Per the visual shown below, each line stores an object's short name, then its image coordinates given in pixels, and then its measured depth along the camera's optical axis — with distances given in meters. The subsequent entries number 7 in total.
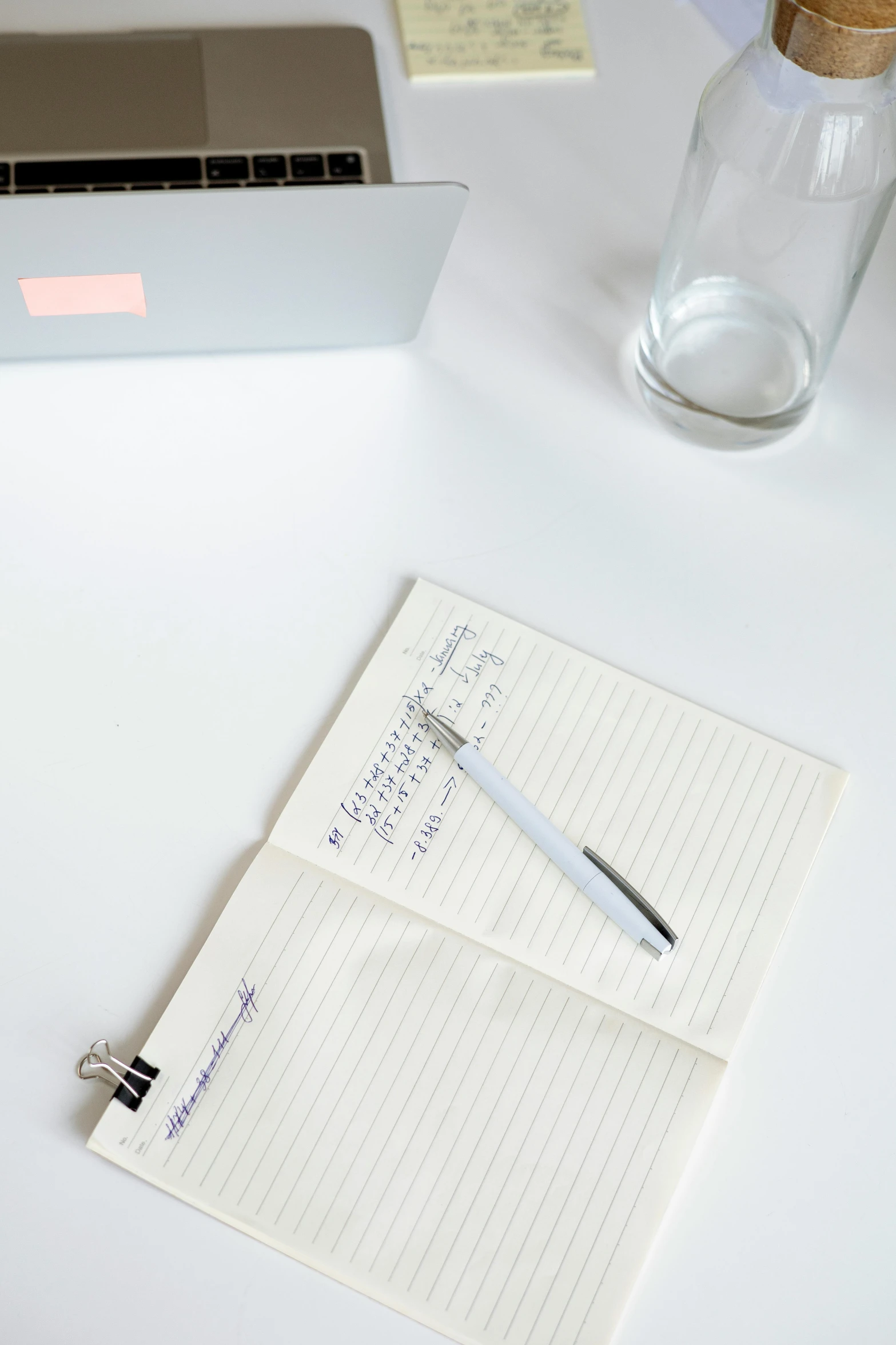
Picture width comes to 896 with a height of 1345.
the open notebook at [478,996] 0.55
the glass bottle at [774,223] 0.63
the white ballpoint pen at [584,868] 0.61
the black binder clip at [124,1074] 0.56
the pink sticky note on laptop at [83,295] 0.68
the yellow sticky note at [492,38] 0.91
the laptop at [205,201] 0.64
